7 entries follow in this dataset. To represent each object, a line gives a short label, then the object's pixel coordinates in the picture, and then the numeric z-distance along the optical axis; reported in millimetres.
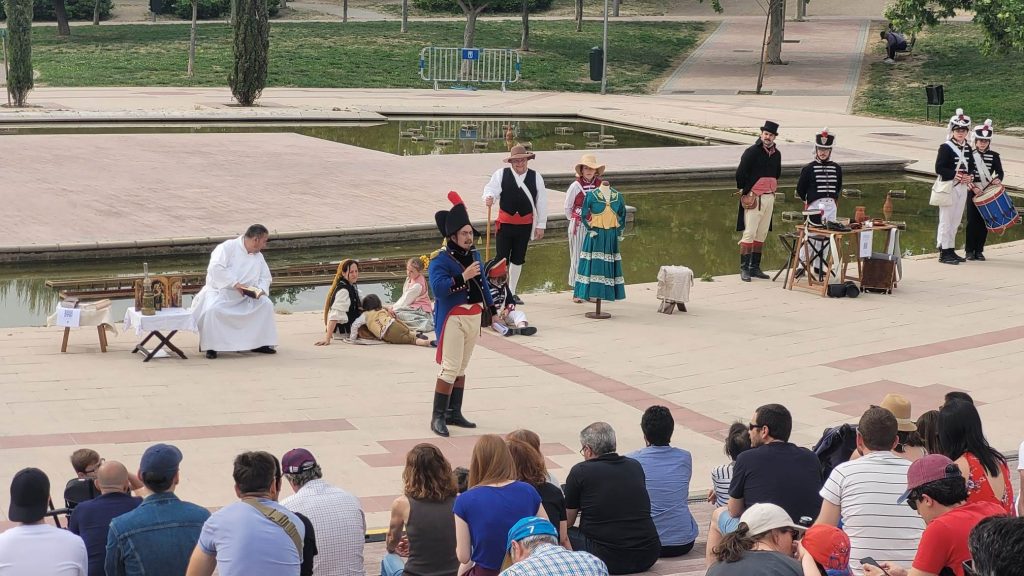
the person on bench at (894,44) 47812
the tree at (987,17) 30422
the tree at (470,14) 48219
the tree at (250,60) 36312
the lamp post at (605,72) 44281
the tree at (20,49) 33562
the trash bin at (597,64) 46319
